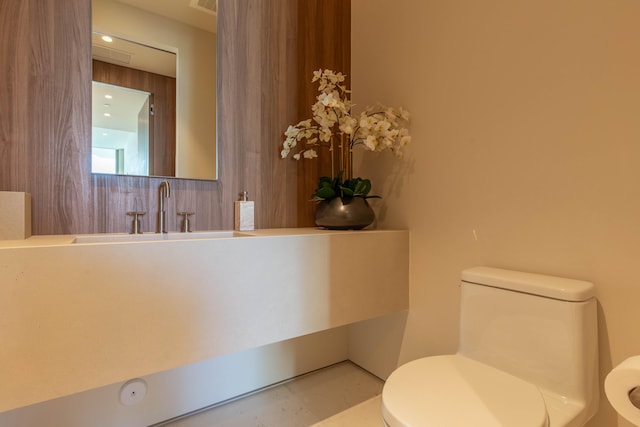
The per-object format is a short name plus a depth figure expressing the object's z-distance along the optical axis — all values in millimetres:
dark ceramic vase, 1520
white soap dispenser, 1538
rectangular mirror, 1322
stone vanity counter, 854
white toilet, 845
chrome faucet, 1382
